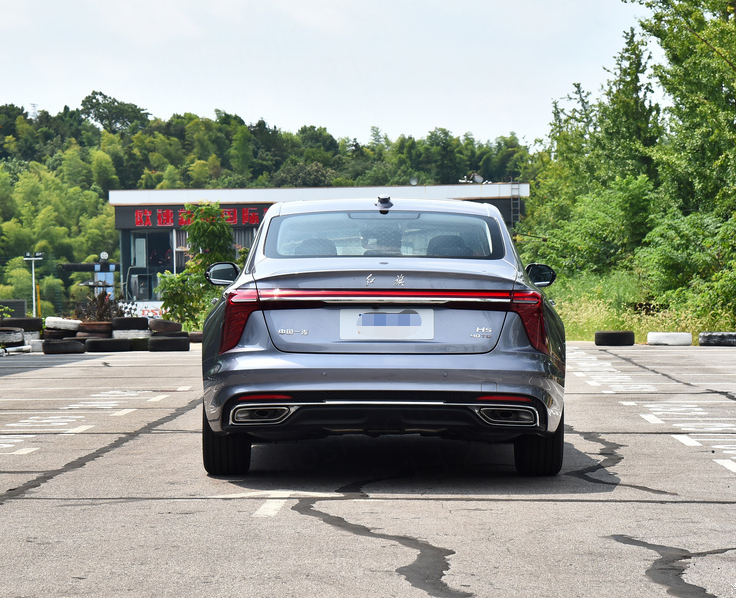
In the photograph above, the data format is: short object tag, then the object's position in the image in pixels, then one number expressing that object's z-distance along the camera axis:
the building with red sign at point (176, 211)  77.69
